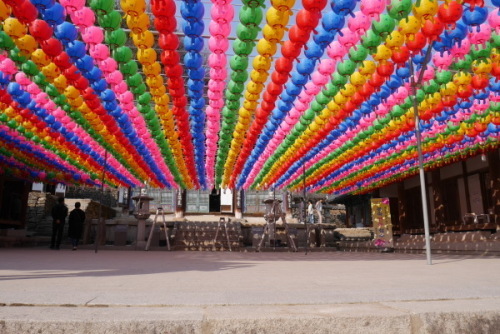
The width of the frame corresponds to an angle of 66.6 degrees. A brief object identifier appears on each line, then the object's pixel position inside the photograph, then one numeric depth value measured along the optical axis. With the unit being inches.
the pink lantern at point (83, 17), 192.5
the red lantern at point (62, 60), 225.3
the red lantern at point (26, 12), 179.2
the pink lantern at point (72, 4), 181.8
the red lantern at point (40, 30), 195.0
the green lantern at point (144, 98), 291.4
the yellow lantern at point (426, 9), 181.5
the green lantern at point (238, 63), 233.1
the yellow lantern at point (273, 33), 197.9
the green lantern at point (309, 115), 321.2
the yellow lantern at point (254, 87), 261.3
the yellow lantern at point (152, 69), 235.5
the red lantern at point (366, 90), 269.2
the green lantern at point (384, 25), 195.9
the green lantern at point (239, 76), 250.2
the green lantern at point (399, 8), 179.6
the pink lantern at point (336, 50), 227.6
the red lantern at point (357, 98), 283.3
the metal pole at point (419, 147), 223.5
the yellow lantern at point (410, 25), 195.2
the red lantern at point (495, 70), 244.7
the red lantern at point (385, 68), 241.0
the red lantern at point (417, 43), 207.9
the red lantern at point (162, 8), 181.0
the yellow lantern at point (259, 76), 243.8
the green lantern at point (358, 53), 226.4
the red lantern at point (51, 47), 209.2
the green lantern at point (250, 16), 187.8
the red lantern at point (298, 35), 198.7
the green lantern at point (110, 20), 192.1
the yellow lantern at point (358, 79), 256.7
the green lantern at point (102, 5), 180.2
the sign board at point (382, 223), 472.4
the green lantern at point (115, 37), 206.8
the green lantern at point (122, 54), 223.2
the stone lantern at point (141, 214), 461.1
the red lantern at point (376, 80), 254.5
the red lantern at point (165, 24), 191.8
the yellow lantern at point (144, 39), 207.9
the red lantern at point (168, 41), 208.1
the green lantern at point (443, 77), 262.1
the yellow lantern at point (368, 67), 244.1
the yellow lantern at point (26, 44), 207.2
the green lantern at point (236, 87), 267.3
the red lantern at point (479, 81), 257.7
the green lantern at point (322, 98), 286.6
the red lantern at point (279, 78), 250.3
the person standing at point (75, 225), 438.0
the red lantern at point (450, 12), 183.2
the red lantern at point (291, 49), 211.9
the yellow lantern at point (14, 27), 195.8
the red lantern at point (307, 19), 186.5
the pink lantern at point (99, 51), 221.9
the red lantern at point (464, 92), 272.8
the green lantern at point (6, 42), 210.5
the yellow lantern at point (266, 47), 209.8
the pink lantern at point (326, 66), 246.0
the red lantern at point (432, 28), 195.6
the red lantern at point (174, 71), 240.4
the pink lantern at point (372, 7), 186.9
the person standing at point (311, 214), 837.7
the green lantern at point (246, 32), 200.5
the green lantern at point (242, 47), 214.8
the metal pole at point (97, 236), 353.0
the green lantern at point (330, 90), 271.9
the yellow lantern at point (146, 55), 221.1
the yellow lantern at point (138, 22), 190.4
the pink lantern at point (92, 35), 208.8
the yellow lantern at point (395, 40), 208.4
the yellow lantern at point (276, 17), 186.7
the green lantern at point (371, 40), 208.8
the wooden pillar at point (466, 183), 536.4
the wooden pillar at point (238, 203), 980.1
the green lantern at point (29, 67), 243.4
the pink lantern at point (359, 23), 201.3
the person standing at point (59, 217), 427.2
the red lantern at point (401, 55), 223.6
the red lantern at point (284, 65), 229.9
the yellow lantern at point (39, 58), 227.1
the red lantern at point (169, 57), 224.2
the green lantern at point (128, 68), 240.4
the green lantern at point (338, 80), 257.3
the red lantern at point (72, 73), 242.7
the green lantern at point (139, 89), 274.5
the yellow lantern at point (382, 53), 221.8
